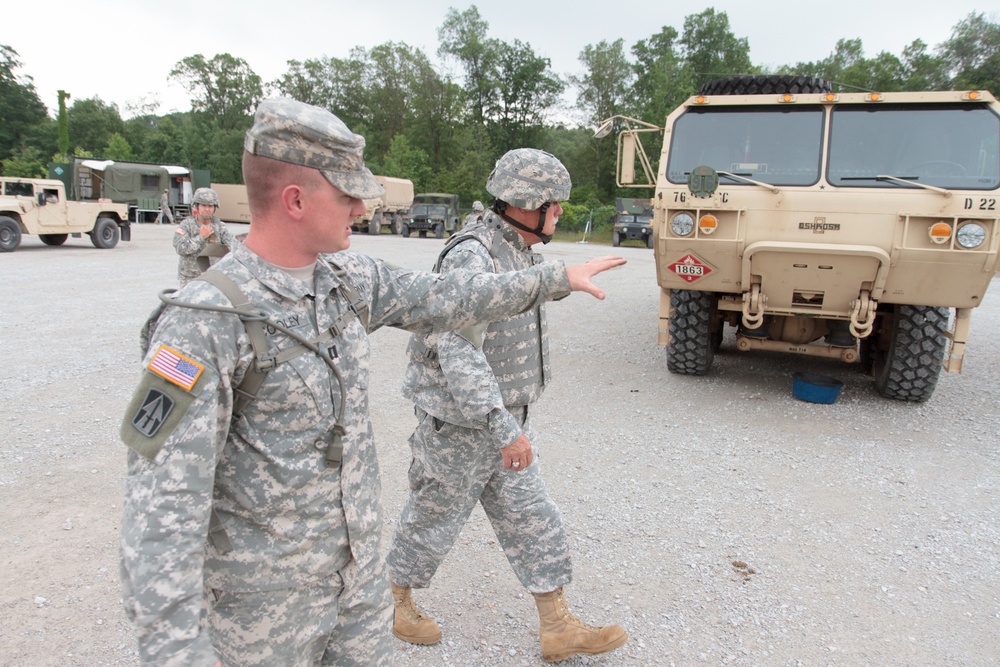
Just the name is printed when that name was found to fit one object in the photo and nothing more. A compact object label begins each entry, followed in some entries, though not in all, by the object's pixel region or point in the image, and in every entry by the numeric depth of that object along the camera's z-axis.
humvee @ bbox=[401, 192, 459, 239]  27.94
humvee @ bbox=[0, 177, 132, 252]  15.80
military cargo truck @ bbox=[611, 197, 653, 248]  26.62
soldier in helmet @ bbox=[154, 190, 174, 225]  27.98
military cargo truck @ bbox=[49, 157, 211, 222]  27.97
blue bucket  5.83
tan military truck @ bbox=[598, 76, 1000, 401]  5.14
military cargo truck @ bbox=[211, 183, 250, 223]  32.06
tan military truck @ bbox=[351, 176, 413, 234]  28.70
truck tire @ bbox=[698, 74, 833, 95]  6.43
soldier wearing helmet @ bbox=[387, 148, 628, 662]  2.50
